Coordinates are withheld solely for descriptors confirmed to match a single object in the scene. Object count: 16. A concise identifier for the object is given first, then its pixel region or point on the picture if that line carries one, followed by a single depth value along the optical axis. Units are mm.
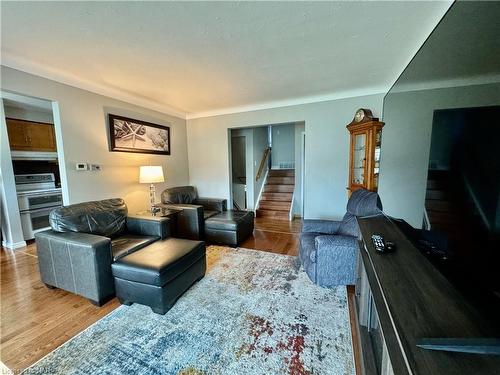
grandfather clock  2893
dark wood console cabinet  554
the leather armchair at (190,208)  3195
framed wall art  3139
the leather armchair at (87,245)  1819
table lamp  3148
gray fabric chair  2006
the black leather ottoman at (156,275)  1726
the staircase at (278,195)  5086
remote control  1196
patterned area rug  1291
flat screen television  639
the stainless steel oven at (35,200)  3287
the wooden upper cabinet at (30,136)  3482
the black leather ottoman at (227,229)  3141
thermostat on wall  2716
